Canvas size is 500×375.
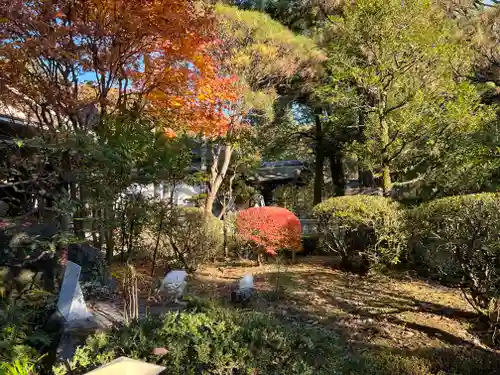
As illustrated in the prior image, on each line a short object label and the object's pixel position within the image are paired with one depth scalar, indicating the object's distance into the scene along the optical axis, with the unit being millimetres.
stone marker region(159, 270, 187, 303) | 5938
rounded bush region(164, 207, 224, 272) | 7738
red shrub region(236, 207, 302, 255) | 8875
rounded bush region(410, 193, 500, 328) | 4988
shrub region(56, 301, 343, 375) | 2908
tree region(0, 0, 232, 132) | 5961
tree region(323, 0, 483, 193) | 7555
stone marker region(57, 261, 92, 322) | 4219
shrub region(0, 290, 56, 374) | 3045
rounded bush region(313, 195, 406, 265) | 7258
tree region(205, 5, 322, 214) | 10898
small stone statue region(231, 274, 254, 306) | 5617
